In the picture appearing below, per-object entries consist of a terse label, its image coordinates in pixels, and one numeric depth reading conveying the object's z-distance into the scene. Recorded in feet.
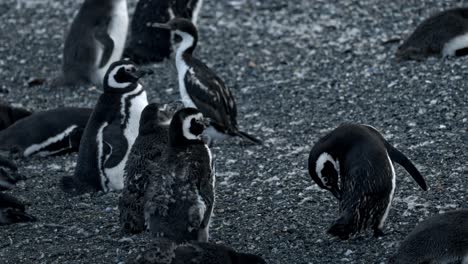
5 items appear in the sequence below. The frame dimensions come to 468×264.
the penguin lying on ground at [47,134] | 57.82
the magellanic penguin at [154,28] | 74.79
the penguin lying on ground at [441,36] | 62.13
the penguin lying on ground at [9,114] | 62.50
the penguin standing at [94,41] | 71.20
